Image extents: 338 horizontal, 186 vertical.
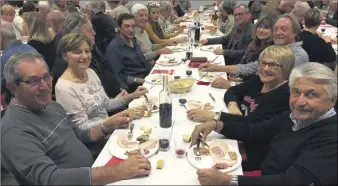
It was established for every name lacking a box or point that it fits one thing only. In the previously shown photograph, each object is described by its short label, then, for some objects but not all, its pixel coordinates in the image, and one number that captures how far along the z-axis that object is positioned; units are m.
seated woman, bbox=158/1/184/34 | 5.60
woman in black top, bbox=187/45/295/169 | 2.04
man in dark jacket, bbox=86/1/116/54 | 4.72
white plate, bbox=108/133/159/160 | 1.70
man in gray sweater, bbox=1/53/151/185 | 1.46
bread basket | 2.58
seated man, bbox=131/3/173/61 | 4.12
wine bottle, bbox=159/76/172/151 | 1.95
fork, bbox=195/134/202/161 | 1.66
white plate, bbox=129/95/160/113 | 2.38
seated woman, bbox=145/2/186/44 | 4.66
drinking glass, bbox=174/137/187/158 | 1.71
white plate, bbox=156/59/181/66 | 3.48
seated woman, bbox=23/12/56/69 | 3.54
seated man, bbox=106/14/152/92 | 3.51
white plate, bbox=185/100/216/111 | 2.31
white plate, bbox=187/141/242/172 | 1.58
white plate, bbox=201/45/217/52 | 4.17
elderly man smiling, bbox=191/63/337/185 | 1.34
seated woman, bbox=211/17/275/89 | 3.10
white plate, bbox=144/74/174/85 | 2.89
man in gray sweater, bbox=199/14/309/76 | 2.62
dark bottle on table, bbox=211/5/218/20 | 6.40
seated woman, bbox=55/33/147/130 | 2.12
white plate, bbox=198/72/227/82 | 2.93
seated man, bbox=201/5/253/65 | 3.96
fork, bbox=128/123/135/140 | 1.88
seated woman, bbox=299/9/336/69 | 3.62
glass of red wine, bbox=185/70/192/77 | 3.03
